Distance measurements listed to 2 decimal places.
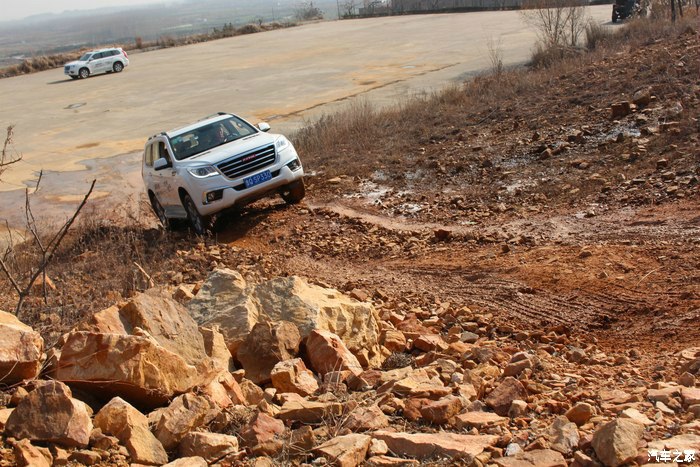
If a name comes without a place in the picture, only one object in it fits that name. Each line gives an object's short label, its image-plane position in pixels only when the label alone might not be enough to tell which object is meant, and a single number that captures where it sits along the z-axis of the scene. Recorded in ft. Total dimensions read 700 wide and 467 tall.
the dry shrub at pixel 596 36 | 82.15
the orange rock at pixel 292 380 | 18.15
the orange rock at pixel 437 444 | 13.78
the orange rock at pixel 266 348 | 19.56
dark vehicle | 123.54
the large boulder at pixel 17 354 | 16.51
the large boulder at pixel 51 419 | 14.10
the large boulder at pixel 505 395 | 16.57
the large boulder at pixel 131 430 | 14.42
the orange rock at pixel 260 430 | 15.01
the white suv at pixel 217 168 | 43.47
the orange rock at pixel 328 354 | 19.36
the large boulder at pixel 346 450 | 13.74
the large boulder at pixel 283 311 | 21.71
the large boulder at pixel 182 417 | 15.08
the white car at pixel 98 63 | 151.23
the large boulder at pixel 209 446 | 14.60
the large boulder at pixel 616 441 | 12.94
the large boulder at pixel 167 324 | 18.83
